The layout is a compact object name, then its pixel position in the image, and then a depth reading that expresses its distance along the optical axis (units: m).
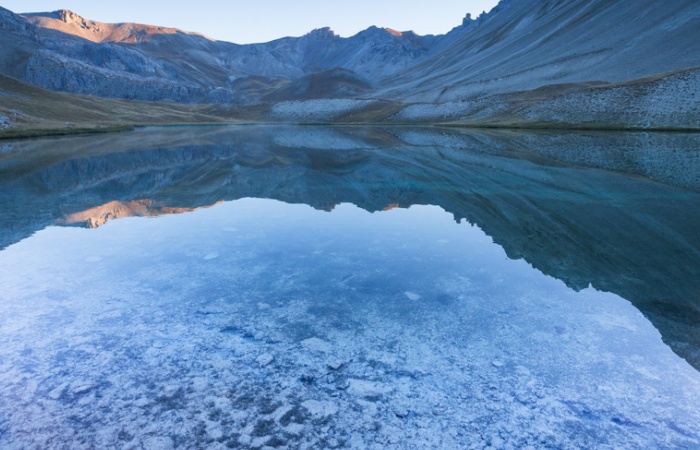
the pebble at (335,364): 8.08
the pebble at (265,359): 8.23
